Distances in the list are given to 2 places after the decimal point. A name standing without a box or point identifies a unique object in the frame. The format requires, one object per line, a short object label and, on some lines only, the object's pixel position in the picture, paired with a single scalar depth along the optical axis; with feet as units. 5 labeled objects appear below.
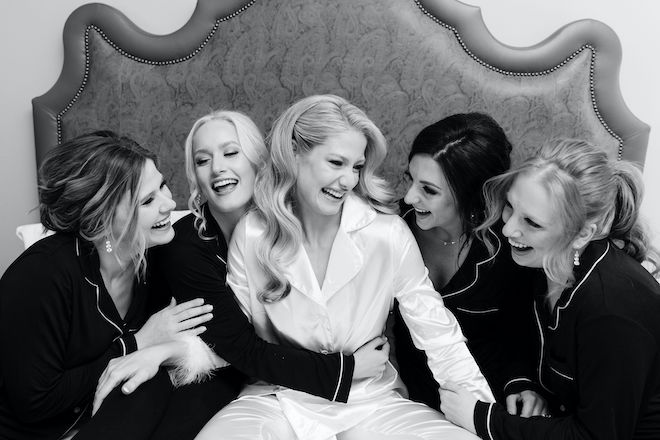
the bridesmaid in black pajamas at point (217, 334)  5.51
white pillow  7.07
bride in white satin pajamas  5.59
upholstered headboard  7.60
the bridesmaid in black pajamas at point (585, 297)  4.56
